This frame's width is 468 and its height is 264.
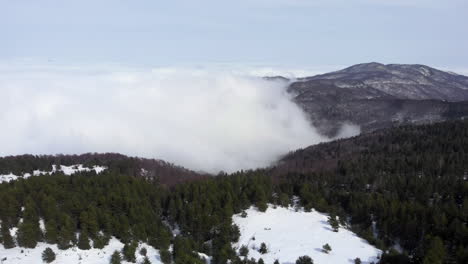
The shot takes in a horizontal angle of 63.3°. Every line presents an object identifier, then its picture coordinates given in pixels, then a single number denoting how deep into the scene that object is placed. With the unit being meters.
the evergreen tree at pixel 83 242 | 69.30
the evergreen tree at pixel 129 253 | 67.12
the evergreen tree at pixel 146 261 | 65.38
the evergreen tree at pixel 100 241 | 70.19
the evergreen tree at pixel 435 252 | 60.19
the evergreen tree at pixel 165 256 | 67.62
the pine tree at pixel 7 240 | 67.94
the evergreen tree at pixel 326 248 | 72.87
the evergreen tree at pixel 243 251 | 70.95
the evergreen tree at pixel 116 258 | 65.00
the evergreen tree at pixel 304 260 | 67.62
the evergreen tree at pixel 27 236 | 68.19
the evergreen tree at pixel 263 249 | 72.44
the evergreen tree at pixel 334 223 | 81.94
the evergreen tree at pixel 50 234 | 69.75
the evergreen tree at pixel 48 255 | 64.75
